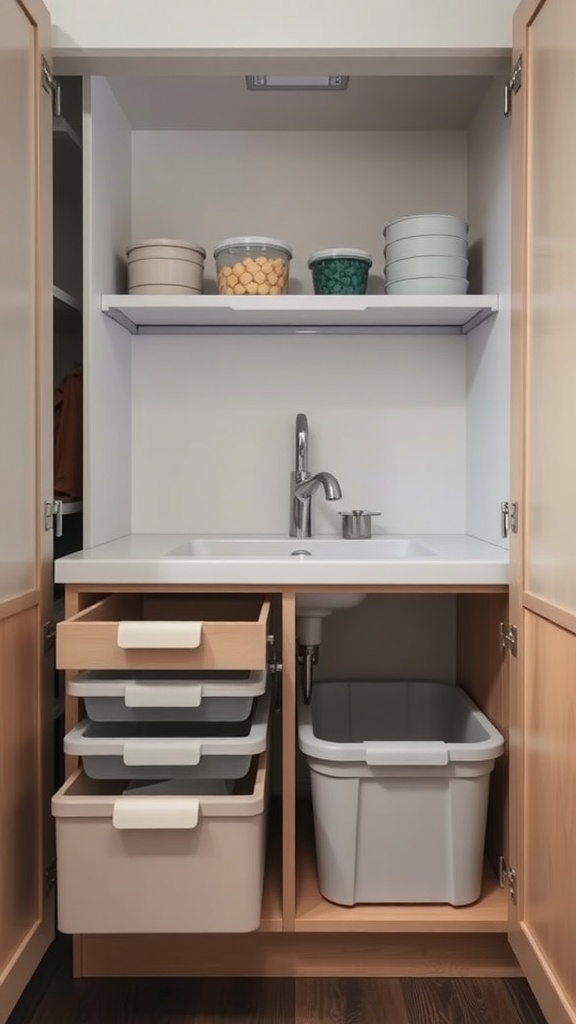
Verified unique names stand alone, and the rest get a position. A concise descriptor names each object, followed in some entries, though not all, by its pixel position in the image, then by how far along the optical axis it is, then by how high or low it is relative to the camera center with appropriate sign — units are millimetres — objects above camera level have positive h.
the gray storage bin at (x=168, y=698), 1345 -351
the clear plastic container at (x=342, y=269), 1888 +546
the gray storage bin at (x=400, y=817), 1516 -633
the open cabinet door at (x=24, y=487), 1306 +14
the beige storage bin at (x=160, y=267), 1868 +544
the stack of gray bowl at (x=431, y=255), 1839 +566
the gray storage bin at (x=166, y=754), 1340 -447
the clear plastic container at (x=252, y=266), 1856 +544
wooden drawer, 1336 -256
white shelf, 1807 +447
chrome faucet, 2035 +13
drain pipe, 1830 -359
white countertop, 1493 -143
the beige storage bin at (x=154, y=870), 1315 -629
